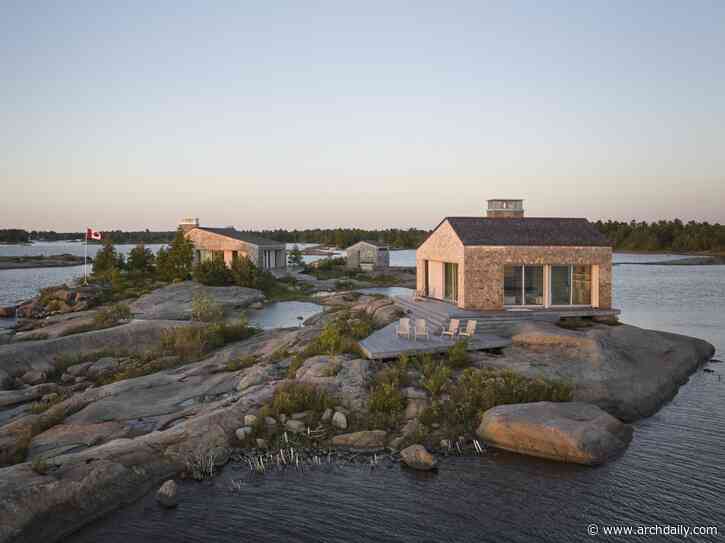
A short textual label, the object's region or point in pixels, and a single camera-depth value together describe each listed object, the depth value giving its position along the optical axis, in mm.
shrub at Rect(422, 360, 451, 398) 14095
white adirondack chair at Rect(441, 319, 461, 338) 18406
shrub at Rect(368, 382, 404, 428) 12992
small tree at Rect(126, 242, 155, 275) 49116
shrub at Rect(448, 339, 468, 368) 16141
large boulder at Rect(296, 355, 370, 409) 14000
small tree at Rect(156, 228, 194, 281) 44906
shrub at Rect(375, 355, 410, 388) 14505
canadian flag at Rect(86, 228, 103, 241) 42406
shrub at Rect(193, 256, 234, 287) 42406
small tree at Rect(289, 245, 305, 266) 66000
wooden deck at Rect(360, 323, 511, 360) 16344
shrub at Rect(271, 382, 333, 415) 13375
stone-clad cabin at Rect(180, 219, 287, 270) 47594
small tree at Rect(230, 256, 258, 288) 43438
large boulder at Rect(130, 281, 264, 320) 31938
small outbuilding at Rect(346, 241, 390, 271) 66812
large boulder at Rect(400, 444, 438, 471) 11102
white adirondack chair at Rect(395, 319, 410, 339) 18266
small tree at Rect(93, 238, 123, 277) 48562
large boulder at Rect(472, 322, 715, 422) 14875
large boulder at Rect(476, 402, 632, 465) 11414
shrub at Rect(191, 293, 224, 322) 28797
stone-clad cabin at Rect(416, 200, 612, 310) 21875
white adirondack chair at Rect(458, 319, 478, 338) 18016
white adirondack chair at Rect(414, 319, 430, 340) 18219
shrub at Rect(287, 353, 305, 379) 15773
